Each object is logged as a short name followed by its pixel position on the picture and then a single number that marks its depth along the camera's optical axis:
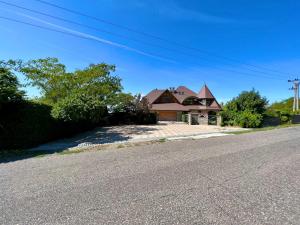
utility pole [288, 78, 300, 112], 34.16
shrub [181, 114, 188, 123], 25.80
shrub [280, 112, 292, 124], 21.69
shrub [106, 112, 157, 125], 23.59
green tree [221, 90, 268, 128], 17.94
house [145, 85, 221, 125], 31.73
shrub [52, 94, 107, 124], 10.96
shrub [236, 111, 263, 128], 17.69
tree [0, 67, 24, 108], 8.10
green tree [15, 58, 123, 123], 17.75
